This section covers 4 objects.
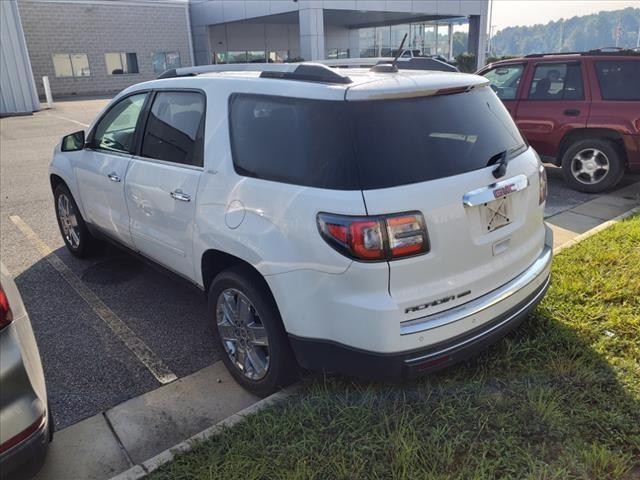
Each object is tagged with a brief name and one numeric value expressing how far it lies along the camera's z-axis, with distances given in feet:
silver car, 6.96
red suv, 23.09
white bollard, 82.43
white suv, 8.18
